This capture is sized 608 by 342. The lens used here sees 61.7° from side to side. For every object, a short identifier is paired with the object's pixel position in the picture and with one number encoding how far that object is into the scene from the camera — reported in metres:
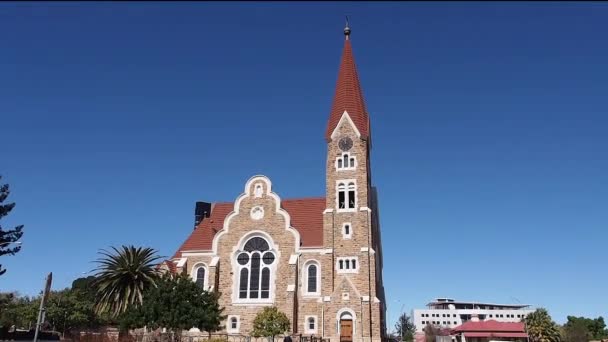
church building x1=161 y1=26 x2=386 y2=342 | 40.78
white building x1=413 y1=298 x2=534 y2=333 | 173.25
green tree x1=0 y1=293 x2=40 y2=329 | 61.41
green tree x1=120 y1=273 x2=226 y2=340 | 32.75
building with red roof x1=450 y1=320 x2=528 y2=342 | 72.88
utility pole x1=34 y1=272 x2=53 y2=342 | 20.06
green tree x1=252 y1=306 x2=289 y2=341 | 37.97
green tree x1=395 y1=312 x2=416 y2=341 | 106.88
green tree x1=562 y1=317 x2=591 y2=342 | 73.86
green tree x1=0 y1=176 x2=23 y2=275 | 40.56
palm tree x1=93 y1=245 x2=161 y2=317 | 41.19
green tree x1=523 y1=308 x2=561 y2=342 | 62.53
